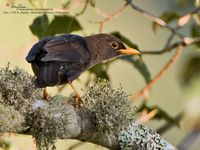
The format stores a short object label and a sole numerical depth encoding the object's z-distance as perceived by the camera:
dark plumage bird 7.42
